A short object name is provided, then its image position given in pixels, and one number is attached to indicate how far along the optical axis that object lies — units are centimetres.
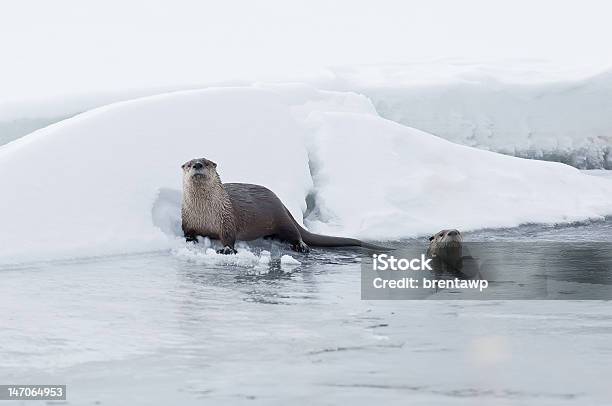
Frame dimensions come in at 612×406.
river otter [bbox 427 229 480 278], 1232
